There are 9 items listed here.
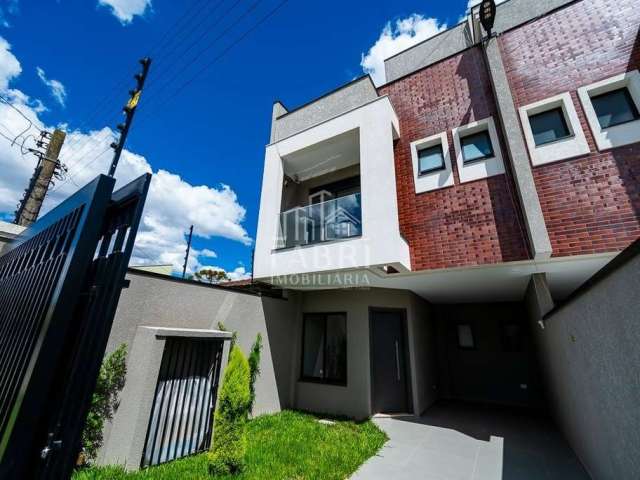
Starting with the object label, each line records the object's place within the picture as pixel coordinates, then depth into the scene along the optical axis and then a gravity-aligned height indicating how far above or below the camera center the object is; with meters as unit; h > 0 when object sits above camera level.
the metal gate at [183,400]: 4.19 -1.15
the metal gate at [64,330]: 1.33 -0.03
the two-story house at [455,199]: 4.79 +2.62
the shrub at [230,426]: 3.73 -1.31
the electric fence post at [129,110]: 5.79 +4.92
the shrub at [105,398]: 3.62 -0.96
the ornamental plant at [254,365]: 6.21 -0.76
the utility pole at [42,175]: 12.22 +6.62
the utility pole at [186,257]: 25.77 +6.43
